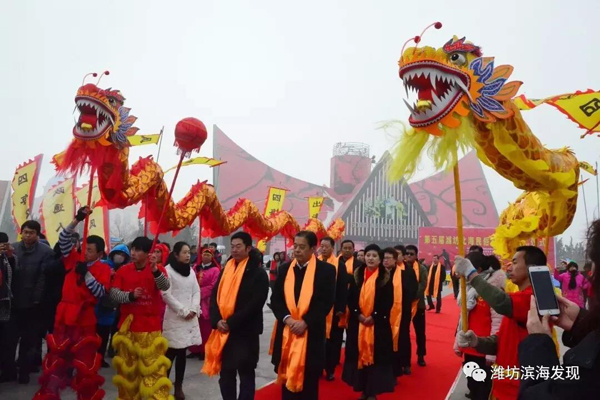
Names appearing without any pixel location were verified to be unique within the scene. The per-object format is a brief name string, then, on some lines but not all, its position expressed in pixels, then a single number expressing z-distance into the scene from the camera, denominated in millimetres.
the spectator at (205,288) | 4973
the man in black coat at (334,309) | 3852
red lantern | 3531
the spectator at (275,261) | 10417
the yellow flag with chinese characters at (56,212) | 7182
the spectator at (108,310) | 3115
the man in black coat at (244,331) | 2869
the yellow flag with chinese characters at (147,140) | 5746
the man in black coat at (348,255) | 5477
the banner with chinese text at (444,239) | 21328
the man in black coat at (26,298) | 3693
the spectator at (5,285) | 3572
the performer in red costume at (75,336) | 2877
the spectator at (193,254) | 7530
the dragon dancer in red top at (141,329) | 3031
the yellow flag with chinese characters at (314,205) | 14117
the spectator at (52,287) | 3170
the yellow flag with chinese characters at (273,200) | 12453
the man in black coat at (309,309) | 2852
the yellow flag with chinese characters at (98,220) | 7711
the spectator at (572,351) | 1095
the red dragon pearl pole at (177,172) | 3369
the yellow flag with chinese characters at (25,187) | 6609
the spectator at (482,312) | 3322
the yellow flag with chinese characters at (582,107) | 3357
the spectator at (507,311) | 2170
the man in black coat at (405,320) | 4320
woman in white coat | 3395
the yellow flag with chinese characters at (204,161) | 6030
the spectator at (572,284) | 7227
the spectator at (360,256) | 5188
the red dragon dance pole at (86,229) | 3041
